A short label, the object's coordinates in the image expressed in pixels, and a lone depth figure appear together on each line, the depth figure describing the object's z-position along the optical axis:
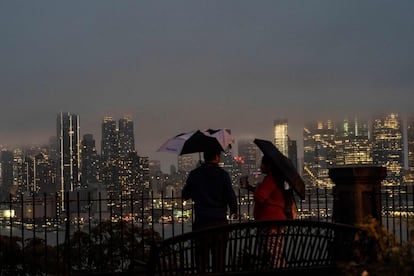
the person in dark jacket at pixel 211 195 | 7.63
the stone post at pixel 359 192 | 10.29
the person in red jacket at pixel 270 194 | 7.67
